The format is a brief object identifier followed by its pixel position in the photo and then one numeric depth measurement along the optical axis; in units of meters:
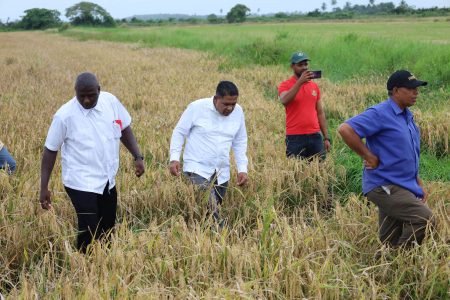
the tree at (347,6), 120.25
